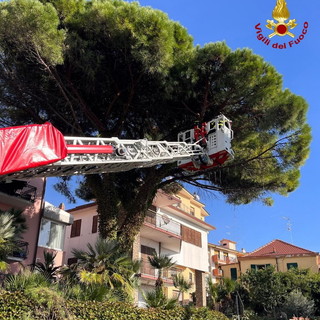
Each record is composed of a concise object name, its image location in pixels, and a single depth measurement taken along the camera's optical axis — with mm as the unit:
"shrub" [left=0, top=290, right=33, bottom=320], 11352
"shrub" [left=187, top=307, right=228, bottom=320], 16578
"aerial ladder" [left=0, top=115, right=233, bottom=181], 8375
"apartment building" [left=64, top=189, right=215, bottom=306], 27391
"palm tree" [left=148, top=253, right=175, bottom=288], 18656
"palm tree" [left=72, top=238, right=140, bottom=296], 14242
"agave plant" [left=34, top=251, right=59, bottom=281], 16078
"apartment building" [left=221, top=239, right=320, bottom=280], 41938
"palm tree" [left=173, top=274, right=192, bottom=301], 20391
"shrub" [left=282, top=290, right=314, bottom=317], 26547
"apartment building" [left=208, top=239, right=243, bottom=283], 49406
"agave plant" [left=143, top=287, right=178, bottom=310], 15570
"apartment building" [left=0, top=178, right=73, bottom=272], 19625
